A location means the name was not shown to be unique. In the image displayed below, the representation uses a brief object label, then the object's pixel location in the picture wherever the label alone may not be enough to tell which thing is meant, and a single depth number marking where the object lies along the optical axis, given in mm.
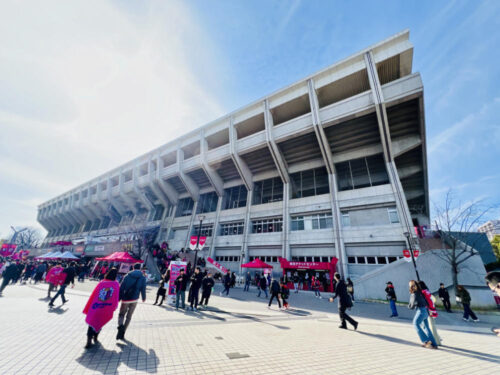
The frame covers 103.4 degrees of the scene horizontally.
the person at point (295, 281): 19014
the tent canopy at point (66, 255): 21328
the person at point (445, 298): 11455
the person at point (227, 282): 13914
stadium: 18859
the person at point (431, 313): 5031
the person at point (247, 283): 17330
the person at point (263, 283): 14096
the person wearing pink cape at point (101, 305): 4156
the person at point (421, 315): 5004
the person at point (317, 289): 15172
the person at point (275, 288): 10487
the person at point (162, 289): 9675
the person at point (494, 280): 3158
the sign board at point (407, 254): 14564
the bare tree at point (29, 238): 55875
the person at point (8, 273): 10047
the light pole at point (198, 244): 13383
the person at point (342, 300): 6742
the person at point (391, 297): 9289
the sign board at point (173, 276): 10078
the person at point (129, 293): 4711
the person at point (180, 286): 8984
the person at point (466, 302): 9215
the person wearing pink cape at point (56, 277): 8578
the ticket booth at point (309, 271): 18188
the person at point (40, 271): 15608
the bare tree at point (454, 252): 12961
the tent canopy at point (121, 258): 16000
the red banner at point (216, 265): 22594
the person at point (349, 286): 11938
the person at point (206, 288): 9516
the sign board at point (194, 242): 13773
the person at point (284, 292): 10447
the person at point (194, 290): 9102
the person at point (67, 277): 8289
